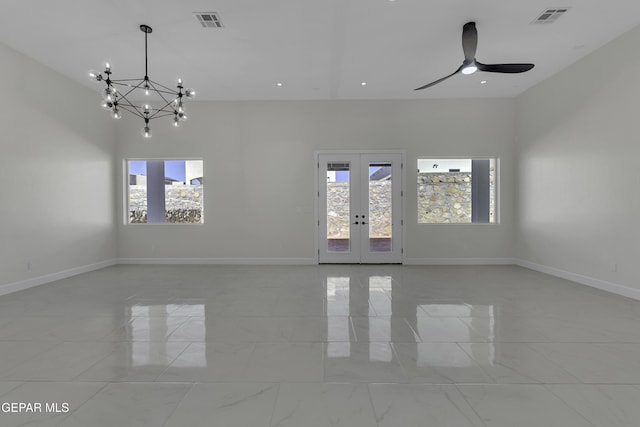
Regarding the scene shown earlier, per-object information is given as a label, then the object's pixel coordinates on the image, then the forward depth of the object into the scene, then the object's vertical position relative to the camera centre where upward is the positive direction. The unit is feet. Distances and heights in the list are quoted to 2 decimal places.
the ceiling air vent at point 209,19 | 12.53 +8.01
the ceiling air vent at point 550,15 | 12.42 +8.09
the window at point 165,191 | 22.85 +1.36
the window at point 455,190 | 22.62 +1.36
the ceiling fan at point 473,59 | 13.10 +6.50
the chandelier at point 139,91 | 12.10 +7.49
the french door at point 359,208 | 22.49 +0.05
